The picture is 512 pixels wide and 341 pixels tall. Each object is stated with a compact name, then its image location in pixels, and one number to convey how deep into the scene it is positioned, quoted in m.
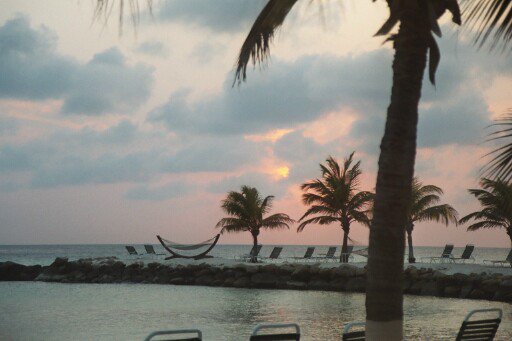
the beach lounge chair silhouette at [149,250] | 48.72
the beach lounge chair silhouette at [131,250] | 47.30
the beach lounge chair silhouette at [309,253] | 41.78
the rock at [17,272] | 47.91
